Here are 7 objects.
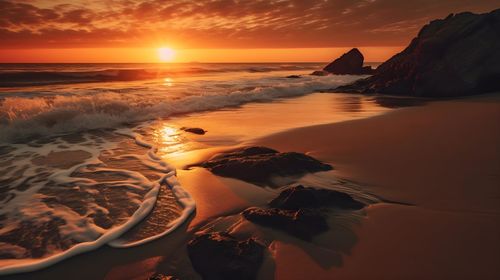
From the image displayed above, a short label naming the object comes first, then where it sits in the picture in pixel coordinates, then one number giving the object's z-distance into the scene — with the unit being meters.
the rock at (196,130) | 8.11
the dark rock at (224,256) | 2.47
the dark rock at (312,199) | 3.51
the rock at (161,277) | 2.39
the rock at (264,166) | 4.61
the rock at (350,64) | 42.88
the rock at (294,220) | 3.06
